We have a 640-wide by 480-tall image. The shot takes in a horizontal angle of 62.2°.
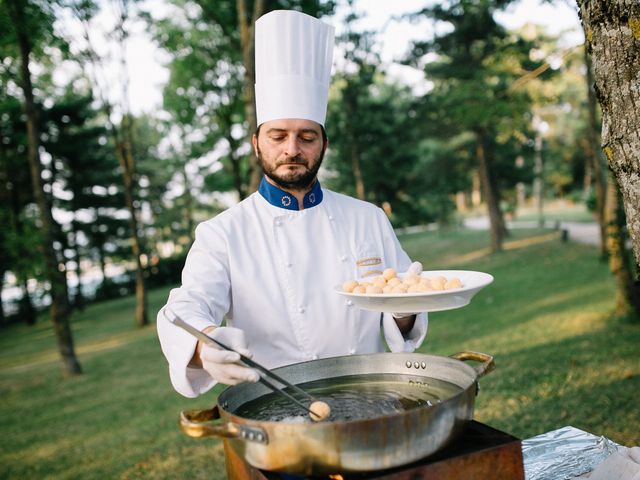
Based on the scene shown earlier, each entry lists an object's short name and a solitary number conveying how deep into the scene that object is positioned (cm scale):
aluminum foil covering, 178
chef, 186
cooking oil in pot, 131
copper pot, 105
